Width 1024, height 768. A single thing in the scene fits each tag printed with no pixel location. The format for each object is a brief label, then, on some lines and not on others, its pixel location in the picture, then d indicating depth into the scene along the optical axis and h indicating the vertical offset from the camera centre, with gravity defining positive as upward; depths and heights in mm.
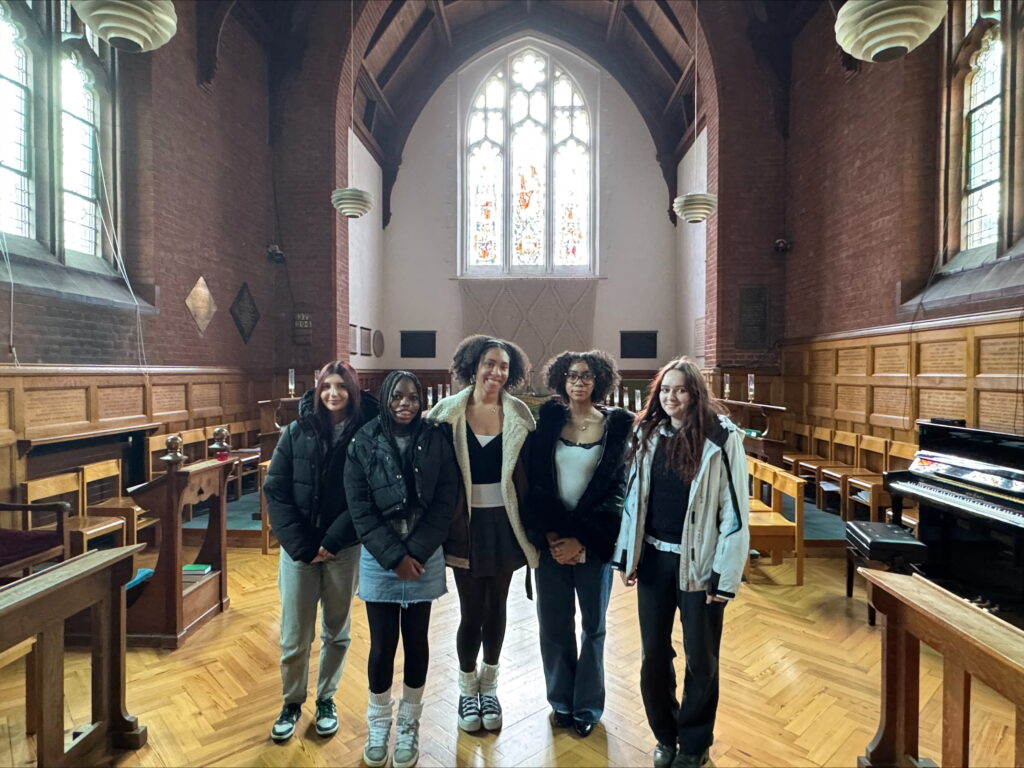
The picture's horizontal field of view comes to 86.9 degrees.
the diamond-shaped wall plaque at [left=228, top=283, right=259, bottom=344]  6711 +793
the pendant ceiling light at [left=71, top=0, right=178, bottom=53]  2744 +1870
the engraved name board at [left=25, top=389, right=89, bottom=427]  3854 -234
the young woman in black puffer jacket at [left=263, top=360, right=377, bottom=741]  1972 -572
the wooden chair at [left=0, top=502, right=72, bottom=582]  2842 -919
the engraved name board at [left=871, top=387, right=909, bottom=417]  5035 -275
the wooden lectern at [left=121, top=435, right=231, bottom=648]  2822 -1112
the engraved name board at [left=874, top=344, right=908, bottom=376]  5066 +125
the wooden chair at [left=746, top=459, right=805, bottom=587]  3518 -1036
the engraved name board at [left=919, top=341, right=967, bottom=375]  4422 +130
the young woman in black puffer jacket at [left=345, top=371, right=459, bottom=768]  1836 -539
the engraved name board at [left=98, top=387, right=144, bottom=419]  4578 -233
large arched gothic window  10219 +3881
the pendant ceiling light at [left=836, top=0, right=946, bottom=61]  2600 +1744
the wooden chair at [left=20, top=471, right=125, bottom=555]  3266 -925
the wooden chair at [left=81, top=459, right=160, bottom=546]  3758 -943
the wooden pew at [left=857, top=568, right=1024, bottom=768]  1299 -792
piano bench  2615 -853
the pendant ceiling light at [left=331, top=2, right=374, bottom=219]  6164 +2010
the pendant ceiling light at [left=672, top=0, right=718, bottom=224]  6051 +1905
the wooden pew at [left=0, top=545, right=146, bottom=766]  1705 -941
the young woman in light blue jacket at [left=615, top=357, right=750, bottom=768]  1729 -546
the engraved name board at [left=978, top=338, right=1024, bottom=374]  3930 +124
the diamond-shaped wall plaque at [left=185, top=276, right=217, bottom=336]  5863 +788
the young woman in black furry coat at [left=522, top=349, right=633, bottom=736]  1956 -517
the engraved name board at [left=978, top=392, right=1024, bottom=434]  3912 -300
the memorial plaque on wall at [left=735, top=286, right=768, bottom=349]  7125 +703
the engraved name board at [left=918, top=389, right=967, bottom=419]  4430 -271
